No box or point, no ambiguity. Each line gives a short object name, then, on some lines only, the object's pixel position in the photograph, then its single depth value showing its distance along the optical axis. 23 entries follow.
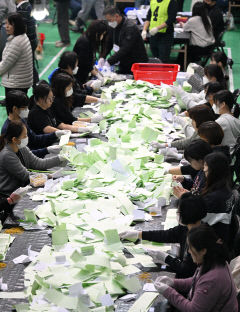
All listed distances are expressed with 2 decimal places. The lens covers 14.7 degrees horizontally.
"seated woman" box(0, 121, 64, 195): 7.90
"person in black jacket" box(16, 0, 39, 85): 14.31
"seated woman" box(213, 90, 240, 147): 9.16
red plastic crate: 13.07
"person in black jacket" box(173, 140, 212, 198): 7.24
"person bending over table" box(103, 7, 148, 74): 13.68
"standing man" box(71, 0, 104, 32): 22.59
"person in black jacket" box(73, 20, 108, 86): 12.58
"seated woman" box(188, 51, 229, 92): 12.45
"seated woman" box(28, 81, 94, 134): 9.59
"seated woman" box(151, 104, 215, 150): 8.85
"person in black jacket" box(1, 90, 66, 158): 9.08
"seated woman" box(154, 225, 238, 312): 5.23
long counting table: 5.41
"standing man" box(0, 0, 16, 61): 15.56
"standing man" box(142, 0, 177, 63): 15.54
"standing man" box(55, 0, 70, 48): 20.58
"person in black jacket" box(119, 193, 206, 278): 5.96
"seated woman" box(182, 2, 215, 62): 16.42
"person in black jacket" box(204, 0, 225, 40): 17.32
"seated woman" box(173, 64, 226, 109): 11.09
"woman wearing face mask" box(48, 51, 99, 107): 11.33
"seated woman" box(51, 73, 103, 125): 10.34
